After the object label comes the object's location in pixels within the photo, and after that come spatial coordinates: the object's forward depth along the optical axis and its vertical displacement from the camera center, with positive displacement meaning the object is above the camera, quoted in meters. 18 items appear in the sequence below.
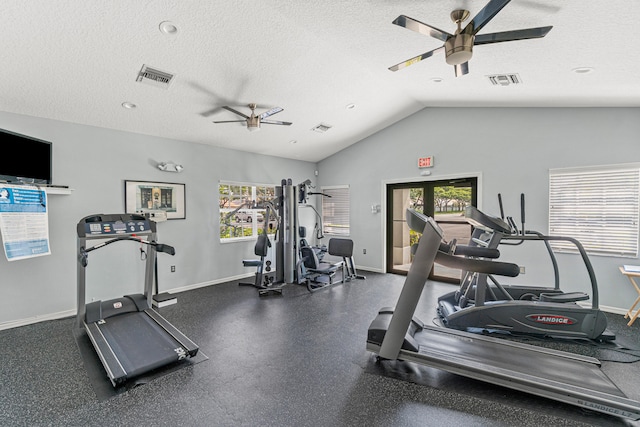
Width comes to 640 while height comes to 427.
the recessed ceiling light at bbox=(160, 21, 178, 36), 2.53 +1.72
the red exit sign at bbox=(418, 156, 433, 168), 5.51 +0.95
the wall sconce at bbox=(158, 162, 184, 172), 4.71 +0.74
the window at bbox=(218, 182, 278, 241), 5.71 -0.06
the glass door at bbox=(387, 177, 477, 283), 5.35 -0.04
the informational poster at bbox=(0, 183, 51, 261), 2.99 -0.13
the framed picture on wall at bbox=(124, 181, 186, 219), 4.41 +0.20
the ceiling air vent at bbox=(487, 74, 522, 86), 3.36 +1.64
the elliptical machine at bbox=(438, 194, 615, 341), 2.98 -1.19
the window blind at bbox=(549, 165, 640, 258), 3.76 -0.01
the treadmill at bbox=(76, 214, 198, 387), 2.50 -1.32
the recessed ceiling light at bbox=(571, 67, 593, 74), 2.82 +1.45
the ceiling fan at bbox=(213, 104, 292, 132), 3.71 +1.23
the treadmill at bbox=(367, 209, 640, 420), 1.98 -1.35
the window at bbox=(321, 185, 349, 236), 7.03 -0.06
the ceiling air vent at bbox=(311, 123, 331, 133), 5.34 +1.62
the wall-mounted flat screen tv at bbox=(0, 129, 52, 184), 2.98 +0.59
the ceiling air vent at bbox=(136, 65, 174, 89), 3.11 +1.57
